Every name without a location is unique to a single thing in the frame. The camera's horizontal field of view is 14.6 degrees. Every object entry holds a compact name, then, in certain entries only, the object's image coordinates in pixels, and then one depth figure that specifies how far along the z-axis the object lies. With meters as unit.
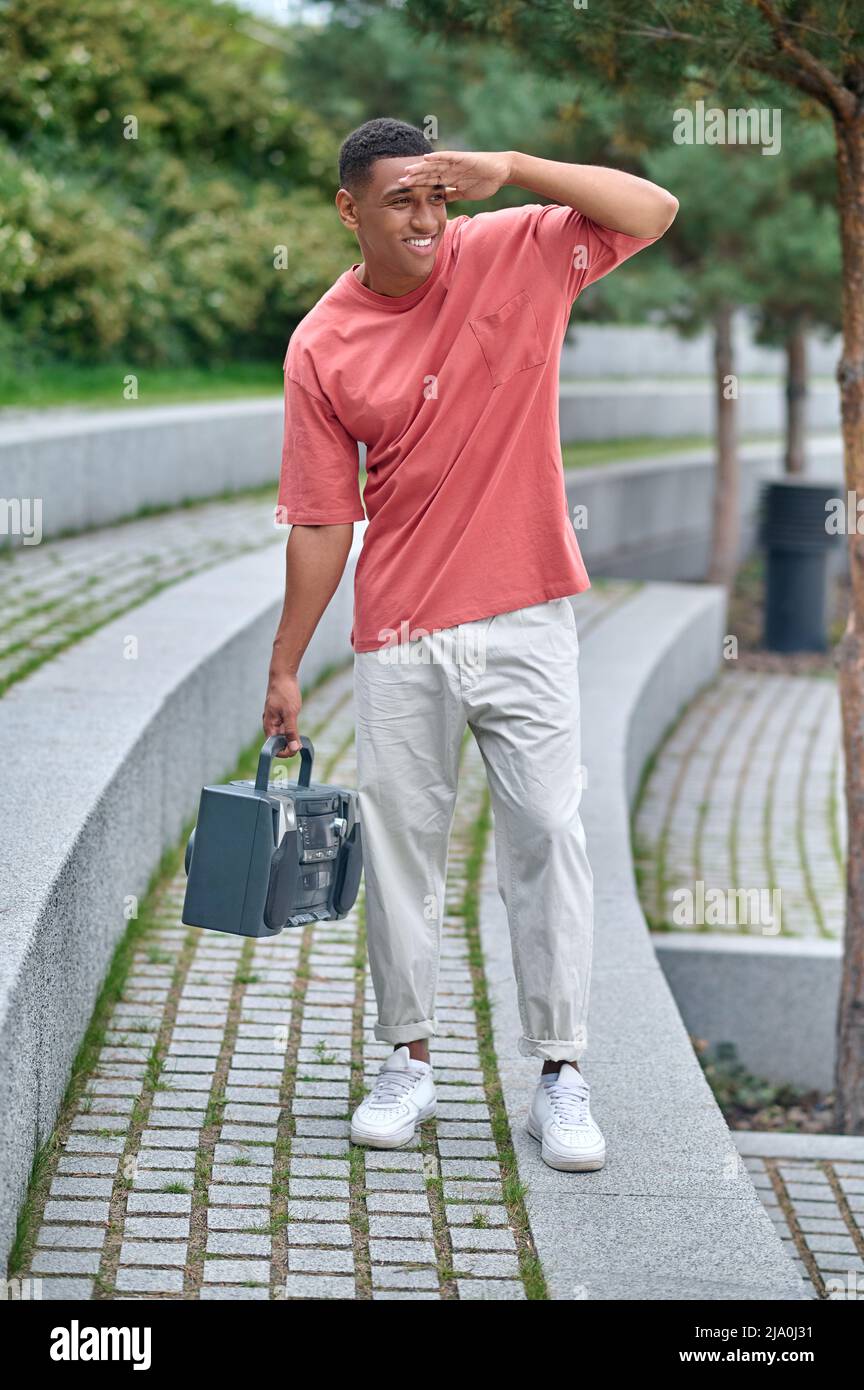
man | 6.50
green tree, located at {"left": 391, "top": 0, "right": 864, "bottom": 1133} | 8.72
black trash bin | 26.40
